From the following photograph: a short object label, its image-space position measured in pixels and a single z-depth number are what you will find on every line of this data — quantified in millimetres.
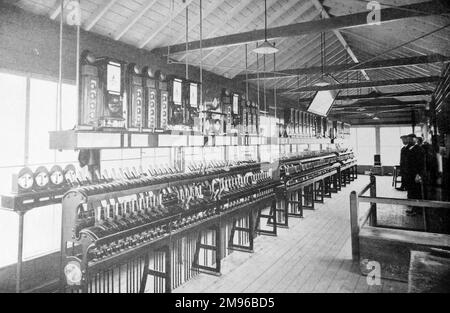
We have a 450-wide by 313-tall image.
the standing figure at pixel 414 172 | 8812
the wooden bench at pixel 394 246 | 4715
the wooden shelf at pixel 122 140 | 3629
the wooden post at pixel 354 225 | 5438
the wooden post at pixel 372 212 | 6786
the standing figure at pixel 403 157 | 9251
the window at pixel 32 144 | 4672
